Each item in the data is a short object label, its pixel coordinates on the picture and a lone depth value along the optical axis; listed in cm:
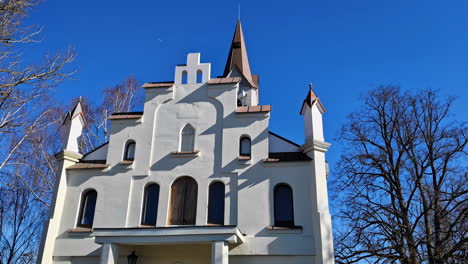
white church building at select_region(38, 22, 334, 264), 1370
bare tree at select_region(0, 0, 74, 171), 1095
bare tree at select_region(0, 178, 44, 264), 2306
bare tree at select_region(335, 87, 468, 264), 1495
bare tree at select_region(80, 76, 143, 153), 2470
